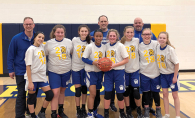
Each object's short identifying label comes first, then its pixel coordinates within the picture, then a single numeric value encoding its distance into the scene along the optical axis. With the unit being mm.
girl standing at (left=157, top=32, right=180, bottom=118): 2473
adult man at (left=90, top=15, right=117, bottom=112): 2941
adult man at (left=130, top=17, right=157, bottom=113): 2920
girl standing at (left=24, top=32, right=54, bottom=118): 2318
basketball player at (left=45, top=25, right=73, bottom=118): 2561
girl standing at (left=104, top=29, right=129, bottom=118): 2486
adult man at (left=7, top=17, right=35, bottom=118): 2473
